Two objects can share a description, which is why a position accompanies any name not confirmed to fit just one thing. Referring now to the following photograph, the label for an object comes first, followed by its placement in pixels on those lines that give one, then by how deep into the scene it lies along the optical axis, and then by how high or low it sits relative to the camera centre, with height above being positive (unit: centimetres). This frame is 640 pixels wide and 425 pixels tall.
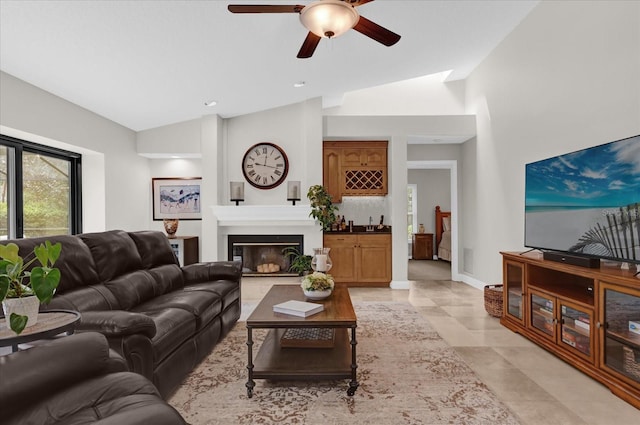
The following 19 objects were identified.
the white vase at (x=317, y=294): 284 -62
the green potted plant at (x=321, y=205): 553 +13
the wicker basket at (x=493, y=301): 397 -97
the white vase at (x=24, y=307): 142 -36
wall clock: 594 +78
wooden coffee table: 229 -98
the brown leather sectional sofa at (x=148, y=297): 194 -60
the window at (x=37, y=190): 380 +29
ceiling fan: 234 +129
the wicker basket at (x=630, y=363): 222 -93
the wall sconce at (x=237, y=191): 570 +35
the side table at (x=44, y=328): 136 -45
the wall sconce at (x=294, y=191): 563 +34
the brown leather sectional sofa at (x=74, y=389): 115 -61
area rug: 207 -114
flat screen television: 246 +7
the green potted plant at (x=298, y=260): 551 -72
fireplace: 597 -64
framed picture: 632 +23
